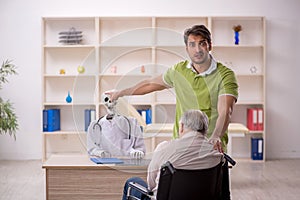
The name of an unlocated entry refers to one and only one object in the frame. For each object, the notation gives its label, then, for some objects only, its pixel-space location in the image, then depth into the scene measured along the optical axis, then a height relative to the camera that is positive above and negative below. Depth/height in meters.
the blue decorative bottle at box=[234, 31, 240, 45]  7.22 +0.73
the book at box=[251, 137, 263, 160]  7.21 -0.70
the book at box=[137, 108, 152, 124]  7.07 -0.27
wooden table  3.81 -0.60
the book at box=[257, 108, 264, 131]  7.21 -0.33
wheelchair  2.79 -0.45
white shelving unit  7.25 +0.46
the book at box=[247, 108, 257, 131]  7.21 -0.31
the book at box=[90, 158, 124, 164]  3.58 -0.43
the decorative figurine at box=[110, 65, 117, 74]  7.29 +0.31
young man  2.95 +0.05
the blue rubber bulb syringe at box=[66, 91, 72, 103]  7.29 -0.08
